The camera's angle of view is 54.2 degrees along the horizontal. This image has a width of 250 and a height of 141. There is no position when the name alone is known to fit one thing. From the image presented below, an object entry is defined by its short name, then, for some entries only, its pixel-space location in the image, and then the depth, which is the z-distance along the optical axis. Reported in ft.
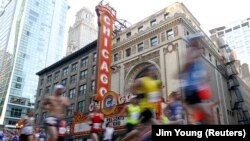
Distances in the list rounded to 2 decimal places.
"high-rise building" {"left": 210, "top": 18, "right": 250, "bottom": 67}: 425.69
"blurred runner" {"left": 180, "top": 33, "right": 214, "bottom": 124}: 18.83
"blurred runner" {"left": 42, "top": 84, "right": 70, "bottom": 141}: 25.30
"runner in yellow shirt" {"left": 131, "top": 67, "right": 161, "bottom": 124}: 20.70
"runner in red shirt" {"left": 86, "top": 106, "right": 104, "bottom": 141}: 39.24
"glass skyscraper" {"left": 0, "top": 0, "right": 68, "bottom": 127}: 338.75
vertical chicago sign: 99.63
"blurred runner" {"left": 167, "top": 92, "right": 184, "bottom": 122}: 36.09
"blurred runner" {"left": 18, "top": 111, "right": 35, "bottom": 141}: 35.61
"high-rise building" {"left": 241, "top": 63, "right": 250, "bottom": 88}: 190.33
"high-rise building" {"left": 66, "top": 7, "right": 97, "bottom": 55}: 408.46
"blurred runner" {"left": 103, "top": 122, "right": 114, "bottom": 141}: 42.63
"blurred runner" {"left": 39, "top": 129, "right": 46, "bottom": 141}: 58.36
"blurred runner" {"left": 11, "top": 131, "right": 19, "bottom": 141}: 61.90
